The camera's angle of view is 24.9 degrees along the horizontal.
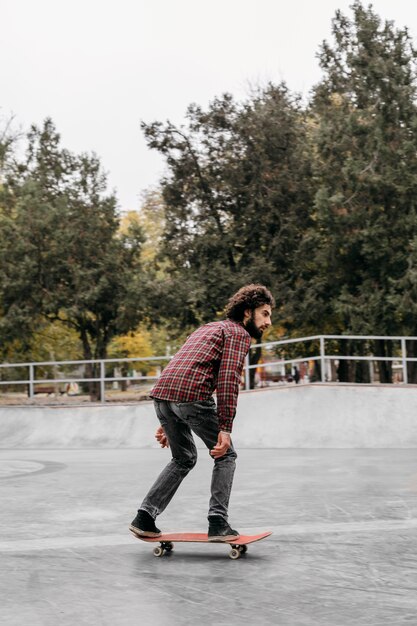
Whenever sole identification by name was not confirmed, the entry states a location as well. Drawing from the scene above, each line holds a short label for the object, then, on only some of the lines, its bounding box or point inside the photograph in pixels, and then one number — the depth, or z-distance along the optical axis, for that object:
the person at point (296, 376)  43.27
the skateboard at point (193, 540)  5.97
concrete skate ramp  17.14
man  5.84
